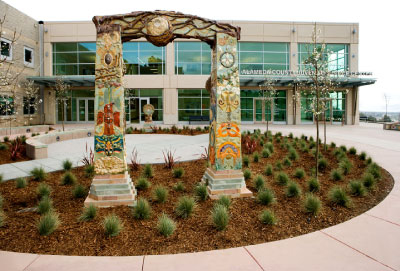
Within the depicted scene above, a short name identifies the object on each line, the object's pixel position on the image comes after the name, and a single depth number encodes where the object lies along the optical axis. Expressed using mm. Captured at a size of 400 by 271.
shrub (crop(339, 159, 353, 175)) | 6963
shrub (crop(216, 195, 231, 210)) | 4488
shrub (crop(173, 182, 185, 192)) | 5574
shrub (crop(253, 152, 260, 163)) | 8446
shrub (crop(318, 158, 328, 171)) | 7586
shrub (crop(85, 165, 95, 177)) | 6711
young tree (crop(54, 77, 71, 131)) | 16088
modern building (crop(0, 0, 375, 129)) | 26531
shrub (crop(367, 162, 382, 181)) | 6184
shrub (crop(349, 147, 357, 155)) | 9055
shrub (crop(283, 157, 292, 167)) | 7844
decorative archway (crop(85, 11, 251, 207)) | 4578
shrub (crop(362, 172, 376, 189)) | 5500
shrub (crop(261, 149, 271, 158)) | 9109
